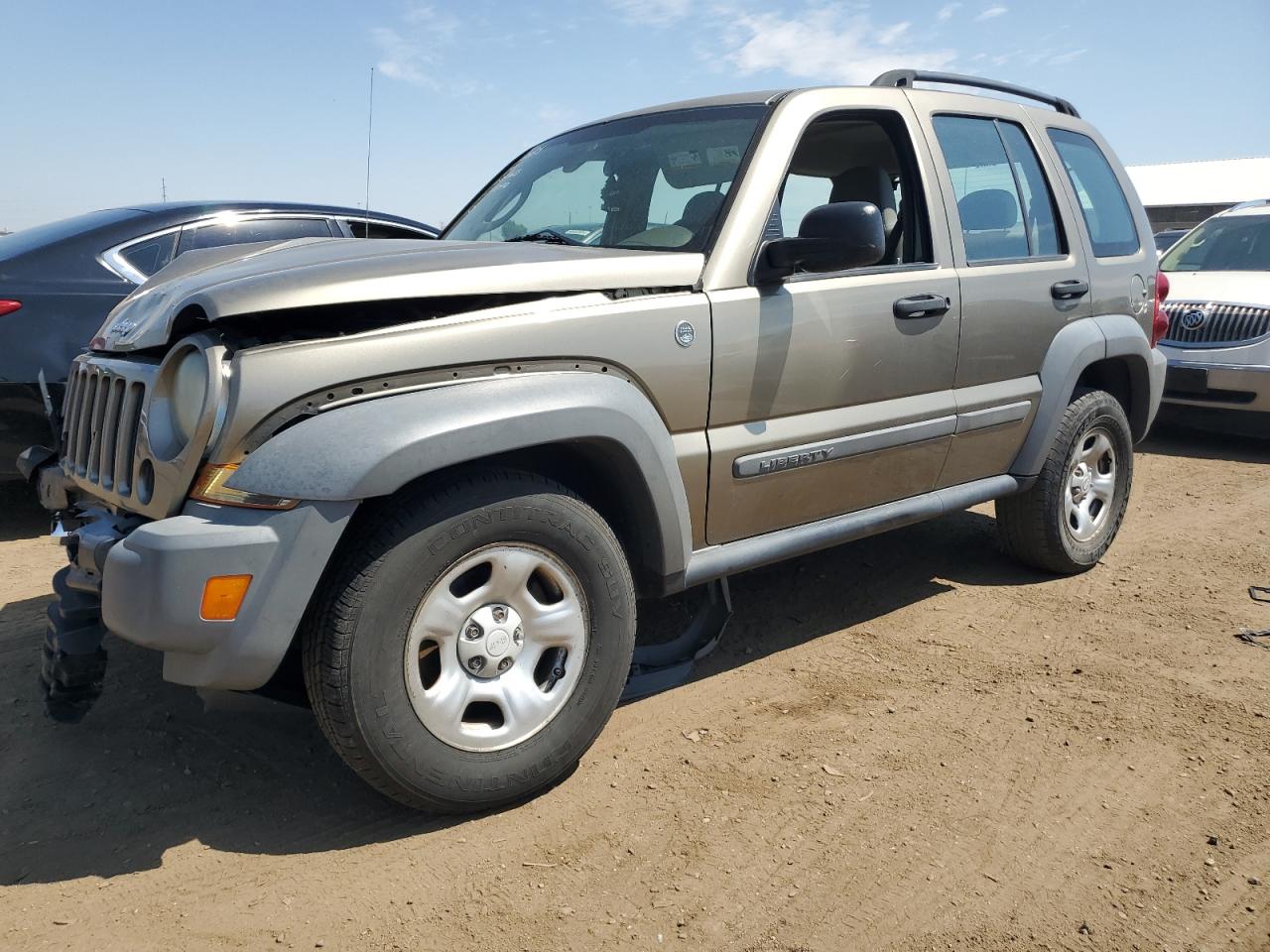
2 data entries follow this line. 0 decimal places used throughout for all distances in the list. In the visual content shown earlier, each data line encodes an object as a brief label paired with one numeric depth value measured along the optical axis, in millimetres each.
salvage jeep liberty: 2346
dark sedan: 4762
